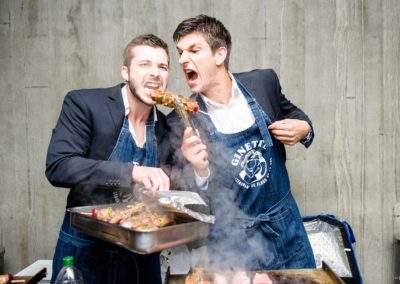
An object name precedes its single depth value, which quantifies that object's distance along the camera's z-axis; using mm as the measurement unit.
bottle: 2064
